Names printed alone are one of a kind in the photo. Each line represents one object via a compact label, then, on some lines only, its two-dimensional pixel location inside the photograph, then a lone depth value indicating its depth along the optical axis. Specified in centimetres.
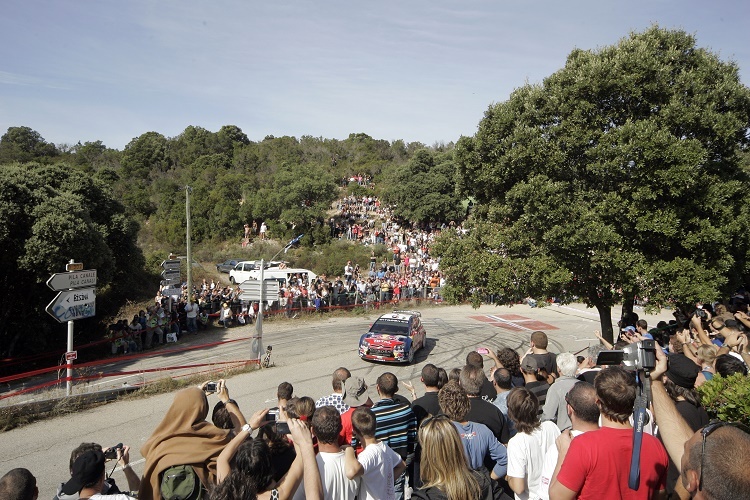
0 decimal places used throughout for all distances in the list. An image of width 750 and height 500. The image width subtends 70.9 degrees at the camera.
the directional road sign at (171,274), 2122
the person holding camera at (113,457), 432
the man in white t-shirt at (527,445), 466
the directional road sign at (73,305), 1298
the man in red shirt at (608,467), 363
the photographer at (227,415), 521
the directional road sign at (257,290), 1736
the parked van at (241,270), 3709
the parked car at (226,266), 4151
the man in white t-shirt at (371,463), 420
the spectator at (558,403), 601
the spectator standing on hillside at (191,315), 2305
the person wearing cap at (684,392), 497
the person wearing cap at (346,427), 536
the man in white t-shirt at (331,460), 415
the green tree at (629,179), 1291
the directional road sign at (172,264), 2108
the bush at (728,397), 474
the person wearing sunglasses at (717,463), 253
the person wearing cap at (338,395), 598
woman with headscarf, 418
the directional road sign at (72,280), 1280
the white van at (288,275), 3186
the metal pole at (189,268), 2588
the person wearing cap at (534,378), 705
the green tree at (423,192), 5191
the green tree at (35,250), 1684
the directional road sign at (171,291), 2125
